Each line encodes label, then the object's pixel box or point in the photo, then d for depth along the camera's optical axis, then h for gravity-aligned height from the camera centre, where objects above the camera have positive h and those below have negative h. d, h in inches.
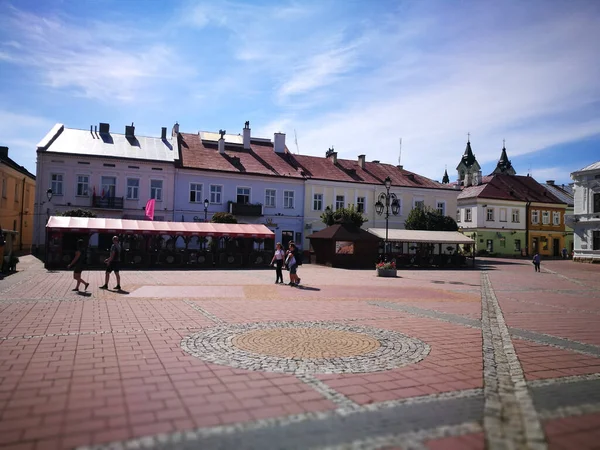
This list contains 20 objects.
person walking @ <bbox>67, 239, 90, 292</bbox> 493.4 -34.2
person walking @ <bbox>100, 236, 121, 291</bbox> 524.7 -32.6
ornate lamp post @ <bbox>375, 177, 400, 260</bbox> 930.7 +90.8
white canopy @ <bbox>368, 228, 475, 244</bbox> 1250.6 +24.5
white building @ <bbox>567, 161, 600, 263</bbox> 1584.6 +132.0
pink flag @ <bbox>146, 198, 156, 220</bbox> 1196.5 +73.4
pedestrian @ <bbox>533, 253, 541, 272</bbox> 1105.5 -33.9
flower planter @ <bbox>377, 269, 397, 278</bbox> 872.9 -60.3
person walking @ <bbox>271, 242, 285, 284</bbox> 677.2 -35.1
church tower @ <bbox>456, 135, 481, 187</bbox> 3390.7 +651.8
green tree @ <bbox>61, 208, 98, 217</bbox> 1069.8 +50.4
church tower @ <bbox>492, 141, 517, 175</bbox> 3307.1 +635.9
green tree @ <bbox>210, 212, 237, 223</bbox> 1248.8 +58.2
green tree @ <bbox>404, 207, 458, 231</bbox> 1493.6 +81.8
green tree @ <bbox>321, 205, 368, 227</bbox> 1321.4 +81.3
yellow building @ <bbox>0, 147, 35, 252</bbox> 1389.0 +117.2
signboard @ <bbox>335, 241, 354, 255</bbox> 1157.7 -15.8
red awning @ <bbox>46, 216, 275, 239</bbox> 935.0 +20.6
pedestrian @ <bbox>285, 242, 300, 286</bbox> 627.2 -40.6
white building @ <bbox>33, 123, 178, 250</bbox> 1274.6 +182.0
